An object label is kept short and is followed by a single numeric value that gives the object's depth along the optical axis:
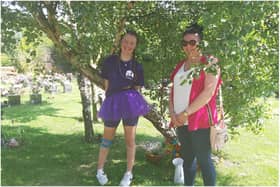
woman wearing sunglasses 3.05
